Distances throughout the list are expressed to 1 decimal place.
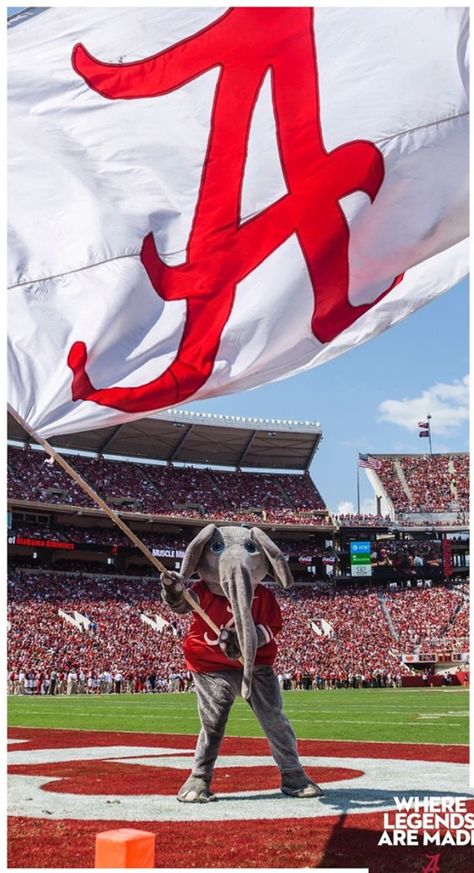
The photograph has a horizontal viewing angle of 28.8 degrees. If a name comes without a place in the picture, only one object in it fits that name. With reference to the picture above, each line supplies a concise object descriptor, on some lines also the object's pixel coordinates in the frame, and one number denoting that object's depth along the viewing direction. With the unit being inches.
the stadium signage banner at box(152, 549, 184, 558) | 1860.9
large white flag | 191.0
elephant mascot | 251.3
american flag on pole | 2292.1
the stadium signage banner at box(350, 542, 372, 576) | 1985.7
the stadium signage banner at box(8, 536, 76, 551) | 1689.2
